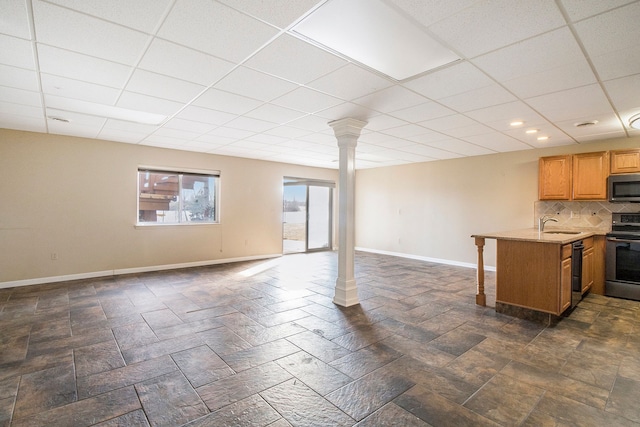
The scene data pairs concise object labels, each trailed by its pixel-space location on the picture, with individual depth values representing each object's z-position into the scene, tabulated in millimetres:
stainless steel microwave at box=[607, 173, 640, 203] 4465
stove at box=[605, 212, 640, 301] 4348
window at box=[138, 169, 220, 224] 6176
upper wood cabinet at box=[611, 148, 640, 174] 4504
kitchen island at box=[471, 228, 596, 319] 3457
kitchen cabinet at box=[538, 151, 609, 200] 4797
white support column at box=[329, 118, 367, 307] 4066
